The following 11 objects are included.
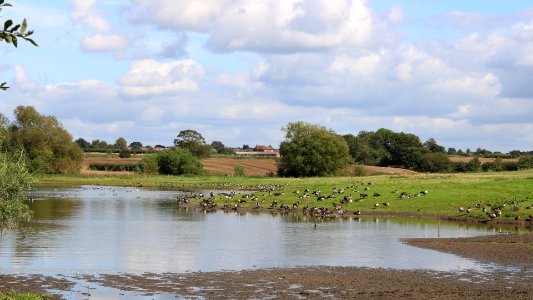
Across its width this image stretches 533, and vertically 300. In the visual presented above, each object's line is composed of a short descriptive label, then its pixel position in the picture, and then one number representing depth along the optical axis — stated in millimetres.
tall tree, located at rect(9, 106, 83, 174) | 140125
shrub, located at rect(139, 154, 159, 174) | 149500
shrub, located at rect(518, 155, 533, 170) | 138988
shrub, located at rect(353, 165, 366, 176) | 150250
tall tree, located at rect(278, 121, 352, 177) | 140125
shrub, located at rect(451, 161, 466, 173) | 163688
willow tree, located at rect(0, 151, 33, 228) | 27370
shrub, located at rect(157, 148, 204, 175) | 151125
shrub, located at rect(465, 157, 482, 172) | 156000
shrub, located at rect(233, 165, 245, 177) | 151525
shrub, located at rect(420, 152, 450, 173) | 167250
